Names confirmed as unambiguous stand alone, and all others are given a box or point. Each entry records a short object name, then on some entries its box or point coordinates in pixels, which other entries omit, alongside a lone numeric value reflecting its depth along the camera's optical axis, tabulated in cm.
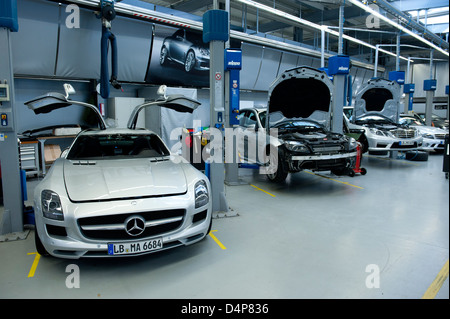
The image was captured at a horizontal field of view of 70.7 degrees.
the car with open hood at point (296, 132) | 539
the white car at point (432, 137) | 958
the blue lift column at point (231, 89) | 564
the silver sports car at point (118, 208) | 256
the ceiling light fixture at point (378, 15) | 701
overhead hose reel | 699
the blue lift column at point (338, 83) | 702
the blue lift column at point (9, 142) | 354
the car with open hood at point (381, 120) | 804
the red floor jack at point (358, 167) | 704
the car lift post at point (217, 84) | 428
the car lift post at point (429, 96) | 1286
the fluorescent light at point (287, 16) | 715
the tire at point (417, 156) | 898
